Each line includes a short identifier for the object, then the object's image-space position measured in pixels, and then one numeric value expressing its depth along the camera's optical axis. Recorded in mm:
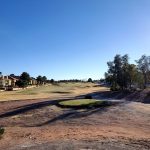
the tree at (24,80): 54857
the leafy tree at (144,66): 35272
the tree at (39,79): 85522
